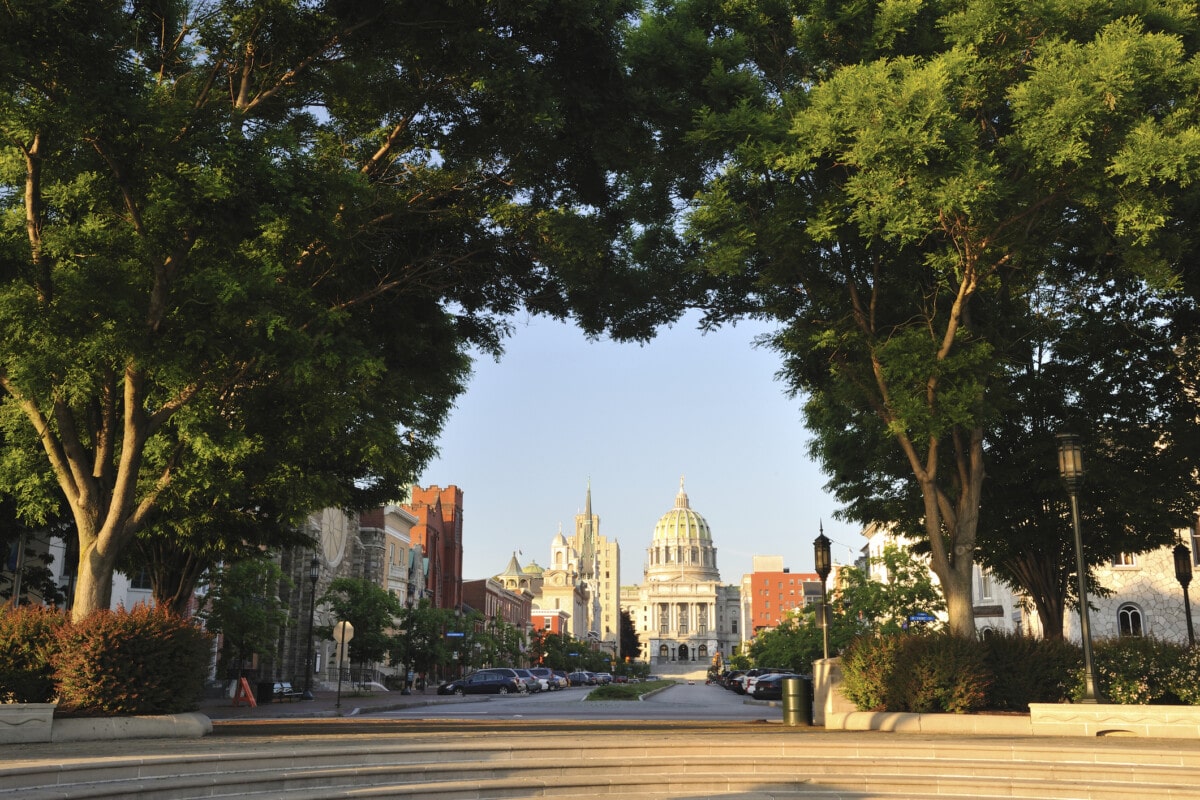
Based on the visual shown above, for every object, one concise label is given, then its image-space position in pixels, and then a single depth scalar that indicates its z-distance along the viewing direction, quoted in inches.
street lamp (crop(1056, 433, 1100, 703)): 685.9
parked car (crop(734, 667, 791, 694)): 2176.4
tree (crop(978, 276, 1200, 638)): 918.4
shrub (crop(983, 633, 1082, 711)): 750.5
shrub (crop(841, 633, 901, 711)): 756.0
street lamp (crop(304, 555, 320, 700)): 1590.8
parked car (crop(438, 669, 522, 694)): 2156.7
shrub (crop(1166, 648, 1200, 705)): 716.7
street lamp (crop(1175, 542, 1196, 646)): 1096.7
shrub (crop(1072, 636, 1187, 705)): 733.9
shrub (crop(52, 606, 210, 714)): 602.9
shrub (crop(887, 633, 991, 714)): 722.8
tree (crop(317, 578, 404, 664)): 2269.9
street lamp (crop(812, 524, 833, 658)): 936.9
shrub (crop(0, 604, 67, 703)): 598.2
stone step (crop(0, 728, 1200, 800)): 444.8
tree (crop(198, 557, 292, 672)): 1582.2
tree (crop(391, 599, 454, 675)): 2600.9
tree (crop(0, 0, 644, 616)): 567.2
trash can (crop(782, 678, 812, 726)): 794.8
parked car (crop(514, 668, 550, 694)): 2313.0
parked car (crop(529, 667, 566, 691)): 2620.6
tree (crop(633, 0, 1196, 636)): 627.5
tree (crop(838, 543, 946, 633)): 1913.1
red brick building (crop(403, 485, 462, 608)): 3715.6
